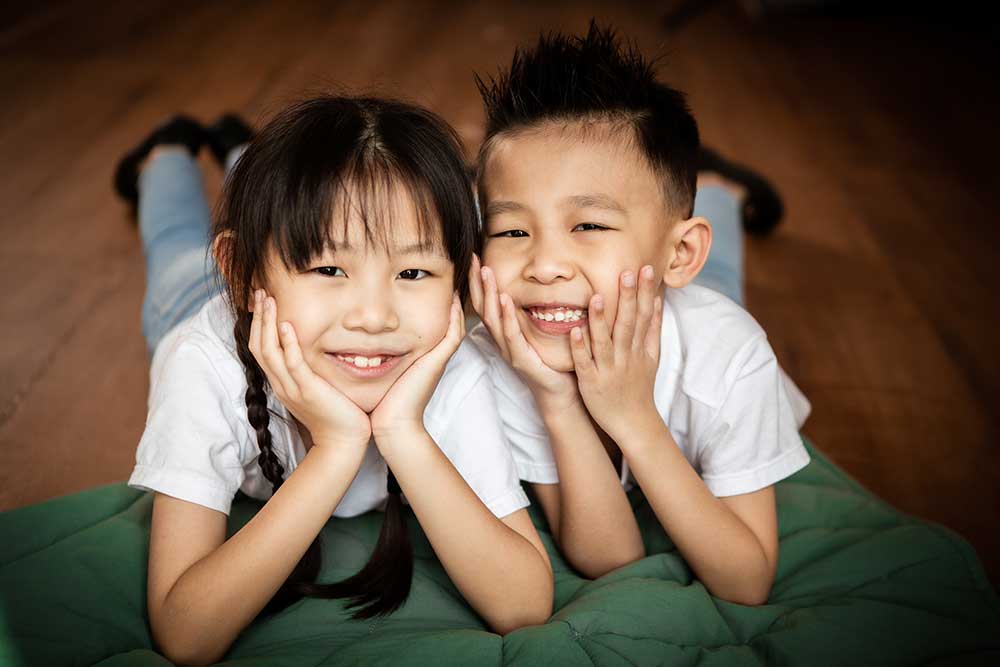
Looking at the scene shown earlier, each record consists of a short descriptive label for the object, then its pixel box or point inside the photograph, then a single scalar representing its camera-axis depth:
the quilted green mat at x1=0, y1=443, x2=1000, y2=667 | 0.92
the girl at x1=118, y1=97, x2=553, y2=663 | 0.92
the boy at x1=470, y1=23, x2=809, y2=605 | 1.05
